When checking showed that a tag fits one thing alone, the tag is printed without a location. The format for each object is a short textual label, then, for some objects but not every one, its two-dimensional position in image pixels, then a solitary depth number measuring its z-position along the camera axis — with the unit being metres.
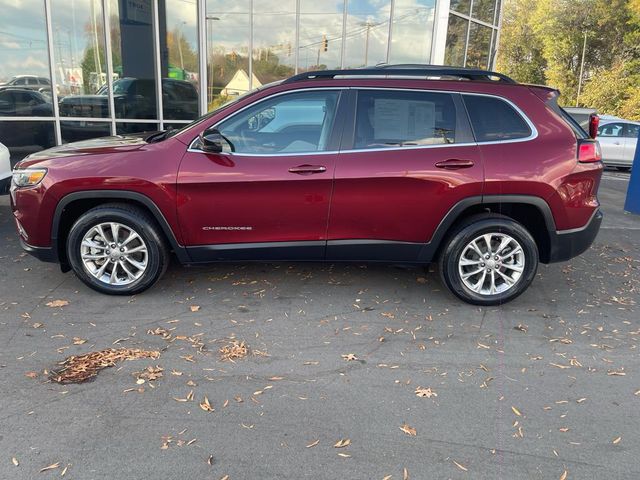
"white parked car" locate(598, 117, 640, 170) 15.08
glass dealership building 9.75
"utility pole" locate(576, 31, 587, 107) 34.78
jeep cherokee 4.12
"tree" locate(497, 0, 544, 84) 42.12
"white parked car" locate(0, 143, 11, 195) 5.96
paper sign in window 4.21
